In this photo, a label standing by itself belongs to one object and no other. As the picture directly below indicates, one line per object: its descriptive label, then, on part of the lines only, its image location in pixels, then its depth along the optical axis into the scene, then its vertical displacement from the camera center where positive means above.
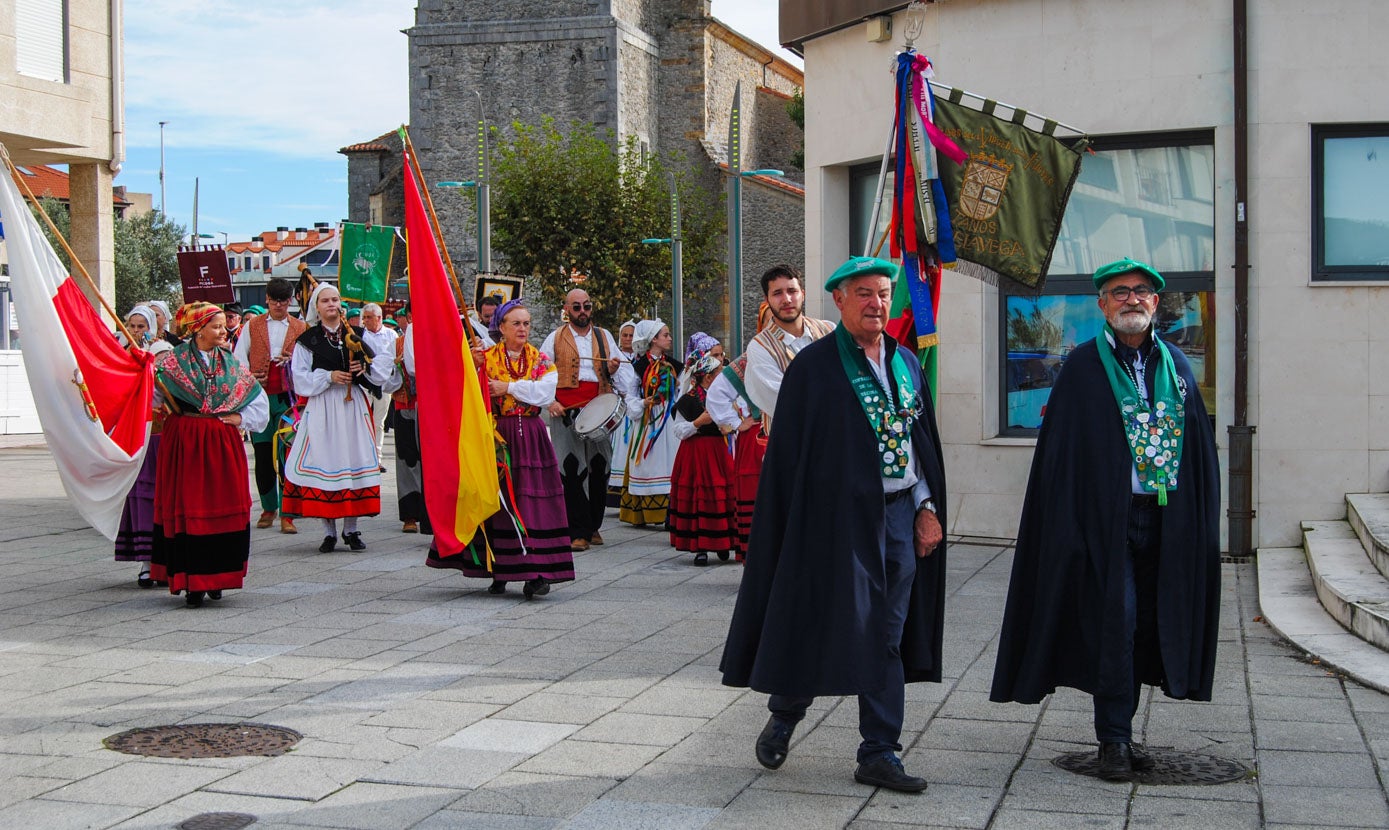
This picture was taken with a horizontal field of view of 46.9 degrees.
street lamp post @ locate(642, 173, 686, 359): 28.19 +2.49
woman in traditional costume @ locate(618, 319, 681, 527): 13.73 -0.29
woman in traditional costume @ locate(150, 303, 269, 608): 9.44 -0.39
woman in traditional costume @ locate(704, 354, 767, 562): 10.88 -0.24
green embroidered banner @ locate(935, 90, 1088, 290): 7.81 +1.04
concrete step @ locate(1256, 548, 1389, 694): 7.36 -1.19
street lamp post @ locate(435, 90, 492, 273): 23.94 +2.95
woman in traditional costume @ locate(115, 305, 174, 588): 10.59 -0.78
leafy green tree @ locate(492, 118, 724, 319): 43.44 +4.87
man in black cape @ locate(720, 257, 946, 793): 5.40 -0.49
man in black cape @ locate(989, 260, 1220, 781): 5.58 -0.49
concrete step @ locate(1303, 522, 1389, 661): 7.89 -1.02
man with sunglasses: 12.43 +0.13
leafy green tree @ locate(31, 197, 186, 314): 56.66 +5.47
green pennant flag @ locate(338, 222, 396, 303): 13.11 +1.13
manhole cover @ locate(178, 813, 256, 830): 4.99 -1.32
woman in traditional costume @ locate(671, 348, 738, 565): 11.62 -0.59
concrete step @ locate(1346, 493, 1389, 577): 9.29 -0.78
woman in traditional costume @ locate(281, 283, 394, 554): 12.39 -0.22
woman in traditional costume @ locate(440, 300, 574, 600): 9.76 -0.50
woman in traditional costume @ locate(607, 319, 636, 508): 14.81 -0.52
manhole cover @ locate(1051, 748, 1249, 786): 5.55 -1.31
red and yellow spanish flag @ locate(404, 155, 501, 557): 9.03 -0.06
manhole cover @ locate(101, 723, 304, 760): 5.95 -1.30
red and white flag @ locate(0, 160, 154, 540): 9.04 +0.13
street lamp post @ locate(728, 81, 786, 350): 21.41 +2.64
